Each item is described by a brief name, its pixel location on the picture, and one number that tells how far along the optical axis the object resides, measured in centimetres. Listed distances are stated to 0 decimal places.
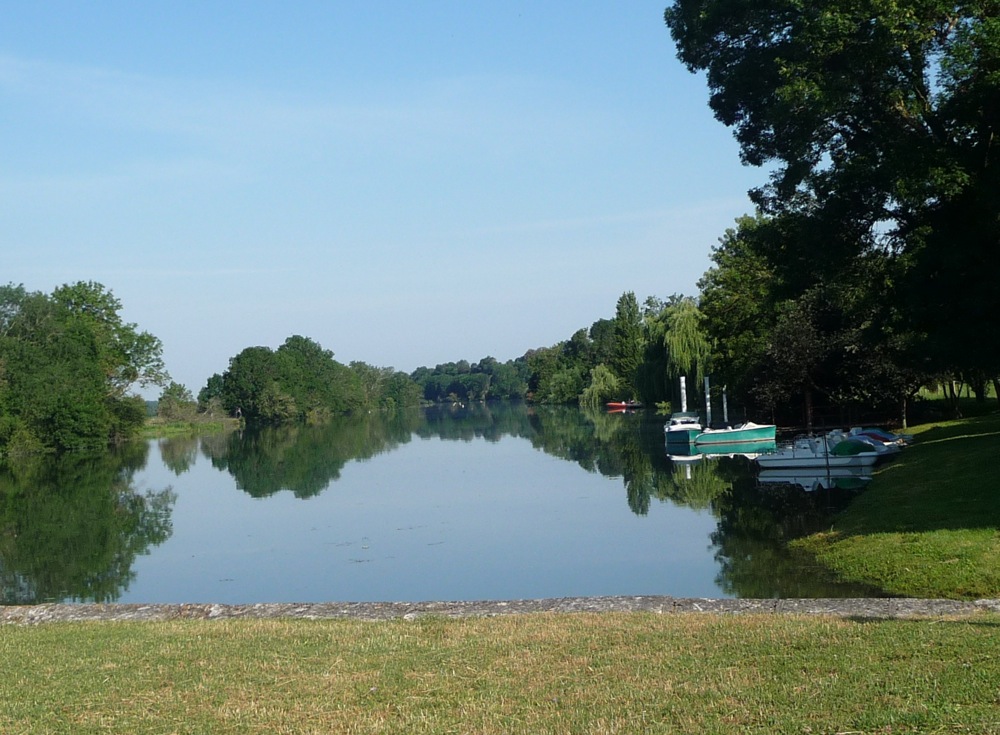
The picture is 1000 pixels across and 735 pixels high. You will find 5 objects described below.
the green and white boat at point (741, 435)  4234
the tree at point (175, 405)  10381
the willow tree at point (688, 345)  6231
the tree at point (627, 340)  11050
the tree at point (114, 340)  8081
